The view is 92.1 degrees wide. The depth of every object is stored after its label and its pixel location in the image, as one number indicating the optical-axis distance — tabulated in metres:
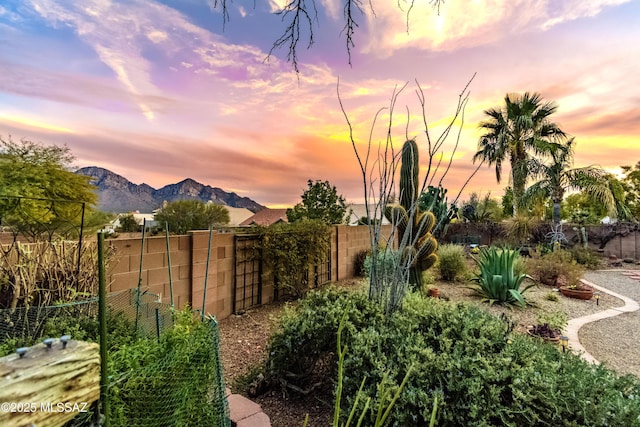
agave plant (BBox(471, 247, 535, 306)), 5.61
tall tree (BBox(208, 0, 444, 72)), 2.10
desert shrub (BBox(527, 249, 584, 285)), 7.27
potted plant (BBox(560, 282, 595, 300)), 6.13
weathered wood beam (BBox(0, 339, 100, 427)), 0.74
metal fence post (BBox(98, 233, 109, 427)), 0.96
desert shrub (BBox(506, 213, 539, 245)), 12.77
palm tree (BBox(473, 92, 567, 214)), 13.91
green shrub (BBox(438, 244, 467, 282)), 7.98
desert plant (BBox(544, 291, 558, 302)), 5.92
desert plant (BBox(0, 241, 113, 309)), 2.13
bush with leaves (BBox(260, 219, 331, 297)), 5.27
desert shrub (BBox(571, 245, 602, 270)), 10.19
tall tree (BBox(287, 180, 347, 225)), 13.65
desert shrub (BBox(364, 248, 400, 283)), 2.87
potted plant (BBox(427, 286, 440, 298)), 5.91
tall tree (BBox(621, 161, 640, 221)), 21.50
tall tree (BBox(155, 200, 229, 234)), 23.69
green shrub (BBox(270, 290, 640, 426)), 1.67
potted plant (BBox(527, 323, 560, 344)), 3.36
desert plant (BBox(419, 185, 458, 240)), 7.59
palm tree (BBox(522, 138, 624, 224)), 12.05
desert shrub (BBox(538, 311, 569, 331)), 3.61
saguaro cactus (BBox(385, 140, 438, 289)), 6.06
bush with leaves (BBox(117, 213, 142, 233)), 18.17
